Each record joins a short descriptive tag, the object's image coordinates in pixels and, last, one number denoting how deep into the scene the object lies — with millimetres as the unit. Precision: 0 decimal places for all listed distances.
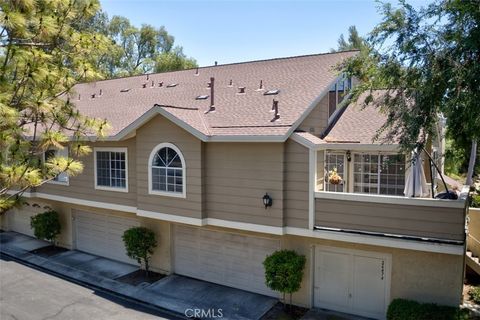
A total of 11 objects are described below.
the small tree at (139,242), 13828
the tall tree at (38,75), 6242
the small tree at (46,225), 17000
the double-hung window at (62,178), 16531
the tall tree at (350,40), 43744
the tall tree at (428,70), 7766
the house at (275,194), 9852
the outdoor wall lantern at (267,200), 10930
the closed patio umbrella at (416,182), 10188
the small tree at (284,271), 10719
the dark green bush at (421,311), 9125
